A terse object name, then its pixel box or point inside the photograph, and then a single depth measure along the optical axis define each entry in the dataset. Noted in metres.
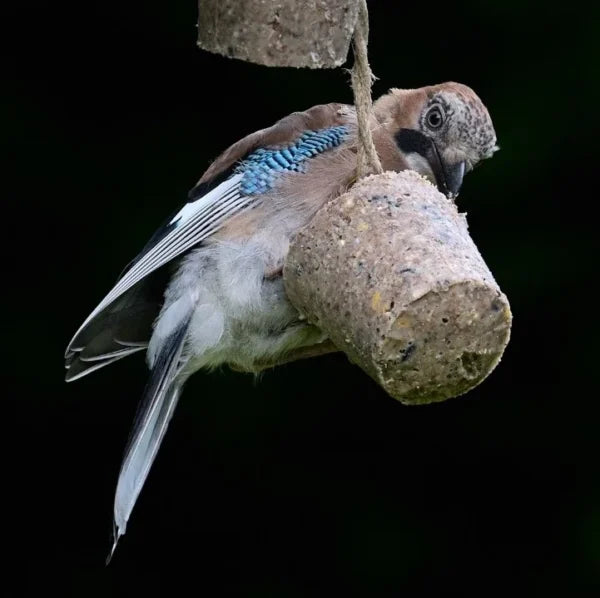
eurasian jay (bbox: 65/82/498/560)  5.19
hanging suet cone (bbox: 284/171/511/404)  4.02
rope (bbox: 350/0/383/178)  4.55
